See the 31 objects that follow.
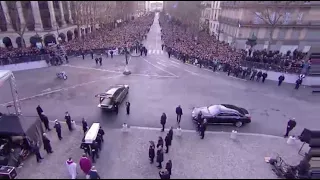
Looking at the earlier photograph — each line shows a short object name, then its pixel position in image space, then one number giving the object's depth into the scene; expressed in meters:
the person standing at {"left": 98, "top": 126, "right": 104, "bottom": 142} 12.87
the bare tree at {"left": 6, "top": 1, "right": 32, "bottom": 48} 38.59
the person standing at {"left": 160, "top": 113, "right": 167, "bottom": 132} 14.33
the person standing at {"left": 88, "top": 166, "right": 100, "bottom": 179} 9.63
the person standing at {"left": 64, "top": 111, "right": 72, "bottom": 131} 13.97
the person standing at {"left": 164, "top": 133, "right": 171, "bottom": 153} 12.53
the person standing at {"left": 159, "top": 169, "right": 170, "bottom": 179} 10.30
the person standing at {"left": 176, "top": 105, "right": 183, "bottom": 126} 15.24
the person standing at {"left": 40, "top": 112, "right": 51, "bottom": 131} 14.12
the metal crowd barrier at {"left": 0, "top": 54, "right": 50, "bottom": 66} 25.45
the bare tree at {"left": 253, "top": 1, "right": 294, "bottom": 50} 32.91
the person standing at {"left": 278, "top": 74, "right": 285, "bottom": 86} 22.23
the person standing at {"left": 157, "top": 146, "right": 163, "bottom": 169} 11.10
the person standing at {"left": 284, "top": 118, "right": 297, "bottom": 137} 13.83
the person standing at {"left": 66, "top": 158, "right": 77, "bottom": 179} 10.30
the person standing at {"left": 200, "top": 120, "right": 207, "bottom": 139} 13.70
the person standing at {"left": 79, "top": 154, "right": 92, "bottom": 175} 10.09
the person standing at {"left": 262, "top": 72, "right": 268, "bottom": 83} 23.06
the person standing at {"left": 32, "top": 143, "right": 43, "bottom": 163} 11.43
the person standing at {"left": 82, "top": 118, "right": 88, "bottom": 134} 13.67
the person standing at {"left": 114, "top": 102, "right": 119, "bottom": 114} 16.58
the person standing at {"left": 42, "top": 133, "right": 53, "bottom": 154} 11.72
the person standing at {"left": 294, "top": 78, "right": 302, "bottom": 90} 21.48
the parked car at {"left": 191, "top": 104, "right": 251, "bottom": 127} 15.09
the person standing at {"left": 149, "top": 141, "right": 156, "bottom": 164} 11.50
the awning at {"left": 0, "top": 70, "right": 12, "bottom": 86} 13.09
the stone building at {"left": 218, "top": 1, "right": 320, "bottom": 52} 32.81
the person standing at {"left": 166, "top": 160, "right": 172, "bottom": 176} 10.35
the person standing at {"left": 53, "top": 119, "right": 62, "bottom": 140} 13.06
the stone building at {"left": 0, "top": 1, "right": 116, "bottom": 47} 38.78
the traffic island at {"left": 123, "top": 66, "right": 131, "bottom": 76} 25.36
